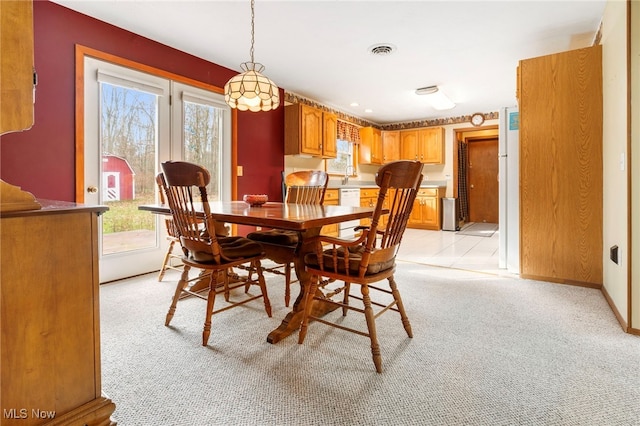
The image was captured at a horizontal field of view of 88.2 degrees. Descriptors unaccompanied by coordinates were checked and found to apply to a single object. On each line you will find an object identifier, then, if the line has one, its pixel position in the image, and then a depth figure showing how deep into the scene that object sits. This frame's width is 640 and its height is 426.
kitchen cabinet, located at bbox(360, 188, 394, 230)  6.14
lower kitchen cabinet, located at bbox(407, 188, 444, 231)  6.69
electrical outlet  2.25
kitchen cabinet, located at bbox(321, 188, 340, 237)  4.95
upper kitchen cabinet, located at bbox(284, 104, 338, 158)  4.75
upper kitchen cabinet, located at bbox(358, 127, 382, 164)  6.94
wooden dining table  1.62
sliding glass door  2.91
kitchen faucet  6.61
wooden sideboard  0.88
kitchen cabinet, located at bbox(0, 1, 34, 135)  0.90
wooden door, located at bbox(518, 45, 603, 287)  2.76
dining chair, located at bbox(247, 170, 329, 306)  2.37
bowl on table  2.48
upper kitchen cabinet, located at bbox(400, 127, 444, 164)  6.96
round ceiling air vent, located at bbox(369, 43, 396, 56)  3.41
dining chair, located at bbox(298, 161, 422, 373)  1.54
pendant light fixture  2.33
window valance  6.16
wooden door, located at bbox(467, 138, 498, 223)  7.84
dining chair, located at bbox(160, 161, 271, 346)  1.70
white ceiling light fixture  4.83
